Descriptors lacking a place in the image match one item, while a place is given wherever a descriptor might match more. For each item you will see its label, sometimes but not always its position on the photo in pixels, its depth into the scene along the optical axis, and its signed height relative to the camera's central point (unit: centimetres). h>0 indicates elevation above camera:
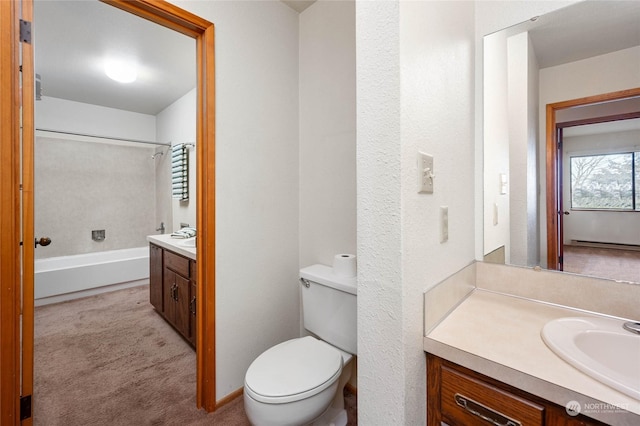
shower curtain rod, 322 +95
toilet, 110 -71
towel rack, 323 +50
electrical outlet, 91 -4
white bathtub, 304 -71
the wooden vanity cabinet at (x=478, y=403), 62 -48
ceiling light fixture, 260 +142
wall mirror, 97 +32
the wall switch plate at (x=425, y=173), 76 +11
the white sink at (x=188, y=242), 223 -25
